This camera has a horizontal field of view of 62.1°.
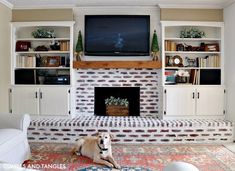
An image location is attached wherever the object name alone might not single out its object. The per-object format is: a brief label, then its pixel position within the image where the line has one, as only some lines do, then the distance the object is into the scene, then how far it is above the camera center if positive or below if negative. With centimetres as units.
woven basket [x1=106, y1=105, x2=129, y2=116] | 394 -58
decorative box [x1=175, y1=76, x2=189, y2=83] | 385 +5
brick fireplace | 394 -5
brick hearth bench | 338 -86
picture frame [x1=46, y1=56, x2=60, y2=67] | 385 +40
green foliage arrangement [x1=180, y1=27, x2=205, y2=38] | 380 +95
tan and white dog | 252 -93
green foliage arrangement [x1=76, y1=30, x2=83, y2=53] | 380 +69
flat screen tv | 381 +91
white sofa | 215 -67
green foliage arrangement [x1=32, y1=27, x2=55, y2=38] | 383 +94
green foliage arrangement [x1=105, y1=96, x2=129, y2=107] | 396 -42
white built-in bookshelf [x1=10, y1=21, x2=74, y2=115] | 374 +25
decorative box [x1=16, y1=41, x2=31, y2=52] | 385 +69
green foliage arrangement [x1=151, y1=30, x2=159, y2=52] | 376 +71
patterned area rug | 246 -107
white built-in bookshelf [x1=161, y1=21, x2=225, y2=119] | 370 +21
